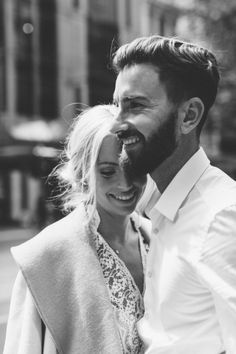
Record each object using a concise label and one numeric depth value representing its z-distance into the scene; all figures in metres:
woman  1.56
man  1.32
